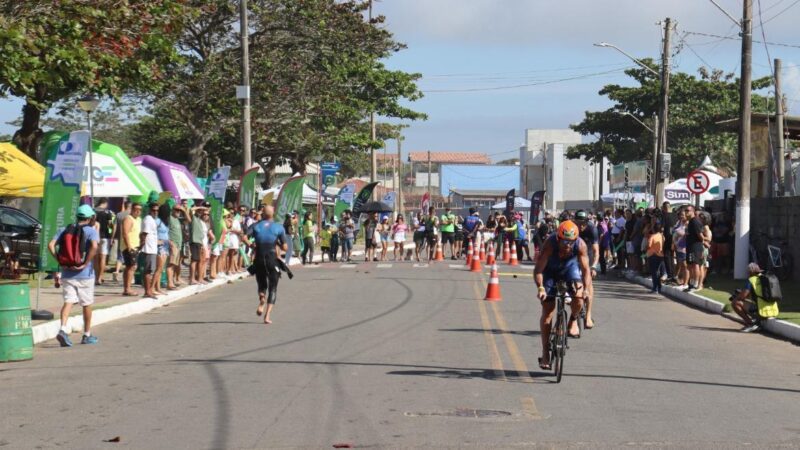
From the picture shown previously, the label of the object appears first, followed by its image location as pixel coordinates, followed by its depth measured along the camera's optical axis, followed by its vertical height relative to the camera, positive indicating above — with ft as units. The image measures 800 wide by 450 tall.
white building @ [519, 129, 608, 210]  411.25 +11.37
